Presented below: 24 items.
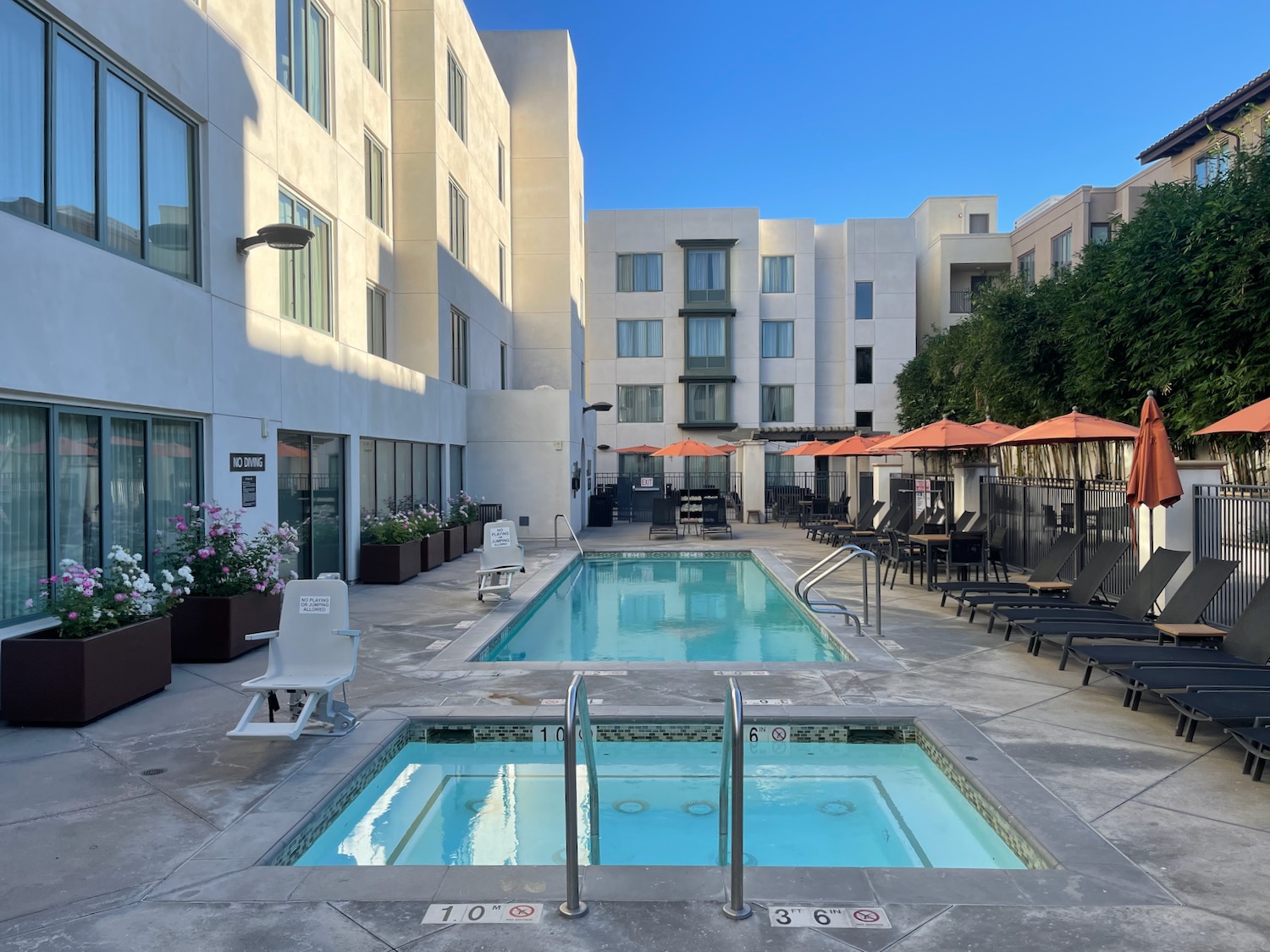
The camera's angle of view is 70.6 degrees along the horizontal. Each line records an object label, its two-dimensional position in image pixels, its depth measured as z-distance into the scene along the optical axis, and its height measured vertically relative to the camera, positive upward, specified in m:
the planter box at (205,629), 8.32 -1.38
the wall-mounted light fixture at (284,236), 9.32 +2.55
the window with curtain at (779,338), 39.06 +6.05
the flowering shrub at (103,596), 6.38 -0.86
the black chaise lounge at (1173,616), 7.73 -1.24
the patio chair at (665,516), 22.72 -0.99
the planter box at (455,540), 17.17 -1.20
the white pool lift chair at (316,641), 6.12 -1.13
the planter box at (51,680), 6.18 -1.37
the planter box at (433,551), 15.44 -1.27
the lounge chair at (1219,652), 6.53 -1.35
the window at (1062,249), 34.78 +8.91
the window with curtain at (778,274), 38.97 +8.79
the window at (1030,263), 36.88 +8.99
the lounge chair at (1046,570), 10.74 -1.14
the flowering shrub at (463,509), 18.48 -0.67
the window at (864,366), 39.28 +4.82
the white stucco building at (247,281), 6.93 +2.32
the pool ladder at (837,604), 9.65 -1.27
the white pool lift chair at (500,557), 12.12 -1.08
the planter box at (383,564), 13.85 -1.32
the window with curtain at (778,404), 39.09 +3.18
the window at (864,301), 39.00 +7.62
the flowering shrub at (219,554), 8.48 -0.72
